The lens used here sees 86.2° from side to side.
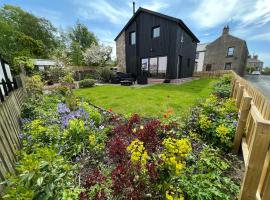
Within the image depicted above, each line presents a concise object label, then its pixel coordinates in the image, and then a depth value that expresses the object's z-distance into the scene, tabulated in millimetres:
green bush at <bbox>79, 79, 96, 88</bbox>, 12594
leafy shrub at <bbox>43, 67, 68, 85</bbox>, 15305
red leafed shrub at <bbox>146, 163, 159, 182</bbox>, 1675
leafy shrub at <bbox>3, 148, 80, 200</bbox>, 1215
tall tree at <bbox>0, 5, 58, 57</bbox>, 25672
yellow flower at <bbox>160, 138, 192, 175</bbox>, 1652
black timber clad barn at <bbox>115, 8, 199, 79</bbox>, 13273
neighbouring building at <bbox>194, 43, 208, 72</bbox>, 33734
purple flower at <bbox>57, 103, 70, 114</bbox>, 4168
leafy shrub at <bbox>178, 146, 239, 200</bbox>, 1795
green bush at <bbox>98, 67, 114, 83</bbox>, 15672
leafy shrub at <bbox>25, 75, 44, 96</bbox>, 6512
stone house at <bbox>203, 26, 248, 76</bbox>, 28089
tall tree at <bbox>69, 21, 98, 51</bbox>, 35562
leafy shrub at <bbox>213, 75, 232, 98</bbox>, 6779
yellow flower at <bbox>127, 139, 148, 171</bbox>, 1703
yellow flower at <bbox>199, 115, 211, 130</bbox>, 3326
